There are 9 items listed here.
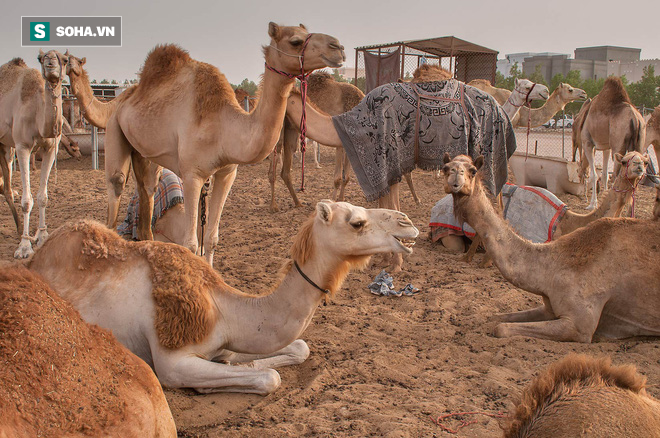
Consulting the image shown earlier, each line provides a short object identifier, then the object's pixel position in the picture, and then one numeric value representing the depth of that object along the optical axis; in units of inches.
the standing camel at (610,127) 391.5
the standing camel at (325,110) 367.2
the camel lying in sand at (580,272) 168.9
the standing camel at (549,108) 463.5
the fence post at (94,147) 522.9
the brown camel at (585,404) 71.1
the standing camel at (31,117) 263.1
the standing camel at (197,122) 187.0
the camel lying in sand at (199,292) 128.6
